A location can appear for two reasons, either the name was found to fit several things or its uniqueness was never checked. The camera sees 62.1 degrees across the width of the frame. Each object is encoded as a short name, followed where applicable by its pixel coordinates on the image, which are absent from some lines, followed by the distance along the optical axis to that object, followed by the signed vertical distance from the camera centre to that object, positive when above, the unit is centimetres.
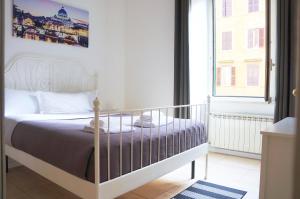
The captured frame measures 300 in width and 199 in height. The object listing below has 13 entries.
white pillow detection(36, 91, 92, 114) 298 -17
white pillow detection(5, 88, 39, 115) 281 -15
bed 156 -44
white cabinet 131 -39
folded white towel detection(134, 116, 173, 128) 210 -29
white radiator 324 -56
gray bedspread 158 -41
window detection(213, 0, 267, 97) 338 +59
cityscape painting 308 +90
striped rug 224 -95
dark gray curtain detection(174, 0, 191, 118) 356 +50
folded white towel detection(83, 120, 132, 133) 180 -29
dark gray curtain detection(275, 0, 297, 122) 280 +41
